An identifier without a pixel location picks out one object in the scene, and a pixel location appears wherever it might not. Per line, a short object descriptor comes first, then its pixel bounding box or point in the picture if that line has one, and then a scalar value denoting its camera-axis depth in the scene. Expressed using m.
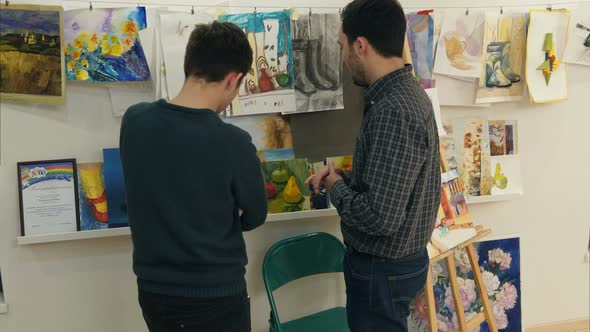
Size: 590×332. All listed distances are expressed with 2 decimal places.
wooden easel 1.89
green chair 2.03
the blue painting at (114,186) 1.85
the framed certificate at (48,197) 1.81
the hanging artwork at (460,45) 2.11
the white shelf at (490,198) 2.22
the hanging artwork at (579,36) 2.22
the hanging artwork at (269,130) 1.99
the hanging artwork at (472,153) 2.24
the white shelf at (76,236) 1.79
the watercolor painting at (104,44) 1.76
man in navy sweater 1.22
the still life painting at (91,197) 1.87
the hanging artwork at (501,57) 2.16
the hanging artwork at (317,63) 1.95
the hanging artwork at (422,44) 2.06
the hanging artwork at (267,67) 1.91
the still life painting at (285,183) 2.00
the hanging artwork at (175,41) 1.81
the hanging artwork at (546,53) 2.17
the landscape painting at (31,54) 1.71
